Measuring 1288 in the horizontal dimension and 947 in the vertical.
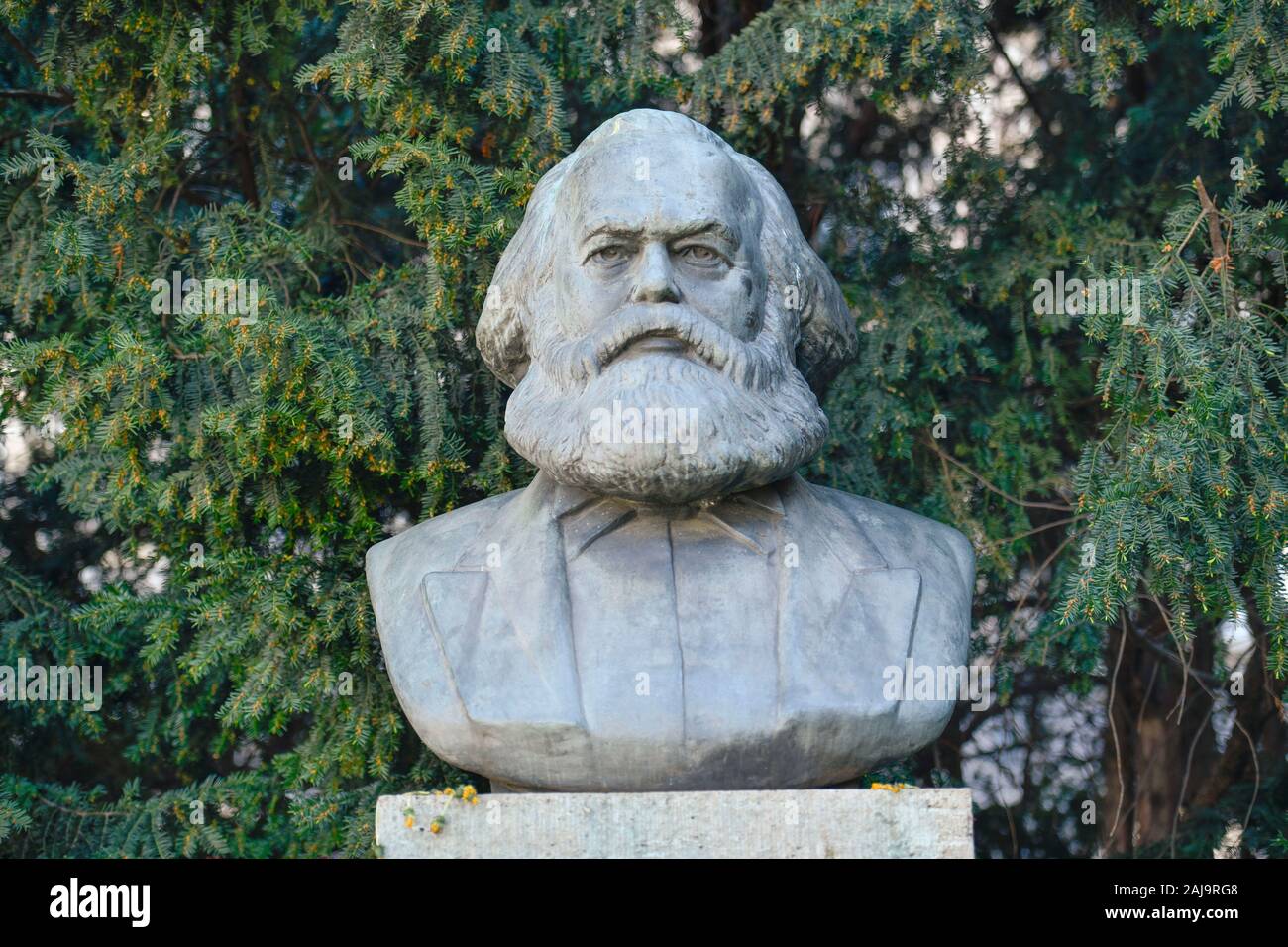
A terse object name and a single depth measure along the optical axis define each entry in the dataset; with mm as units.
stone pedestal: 3922
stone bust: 4137
